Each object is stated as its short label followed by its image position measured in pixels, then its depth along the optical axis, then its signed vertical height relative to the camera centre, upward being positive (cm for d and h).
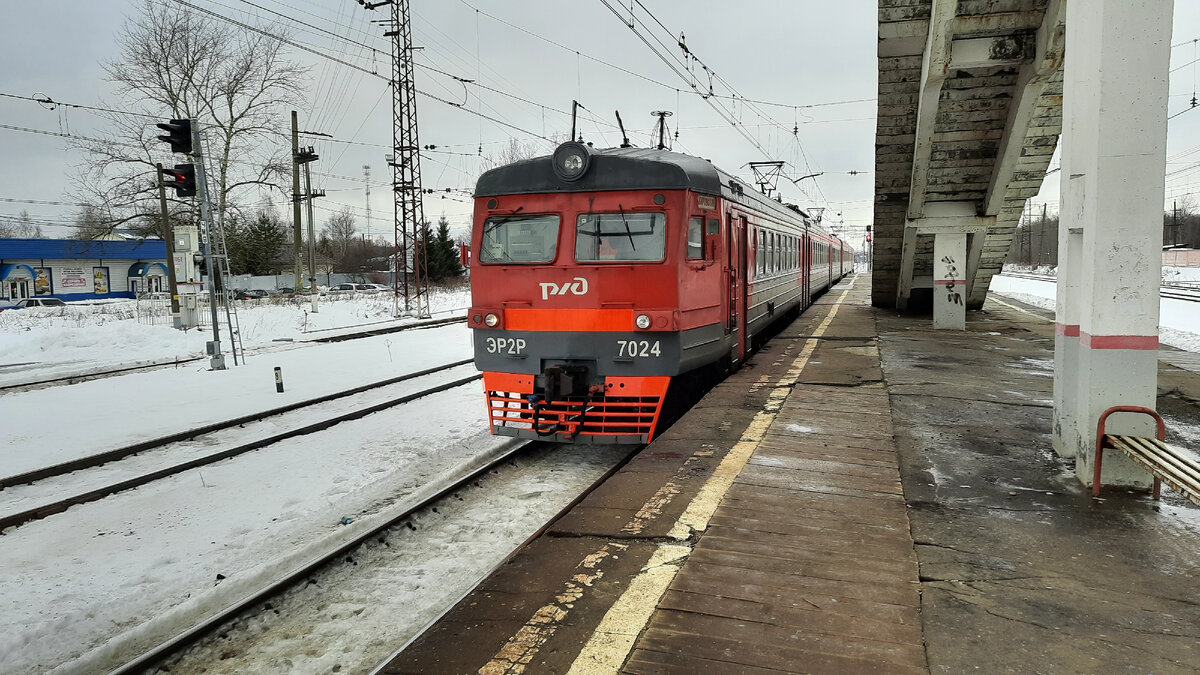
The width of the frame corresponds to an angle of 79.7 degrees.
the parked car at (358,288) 4956 -26
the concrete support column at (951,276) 1476 -6
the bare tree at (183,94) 2778 +797
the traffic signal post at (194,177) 1301 +207
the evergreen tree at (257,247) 5172 +301
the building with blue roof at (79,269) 4153 +128
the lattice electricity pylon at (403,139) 2562 +531
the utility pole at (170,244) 2536 +160
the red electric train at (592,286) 685 -6
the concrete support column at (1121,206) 443 +40
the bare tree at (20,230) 9065 +835
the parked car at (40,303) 3657 -65
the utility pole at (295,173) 3212 +507
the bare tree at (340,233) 9616 +739
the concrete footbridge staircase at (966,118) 938 +254
